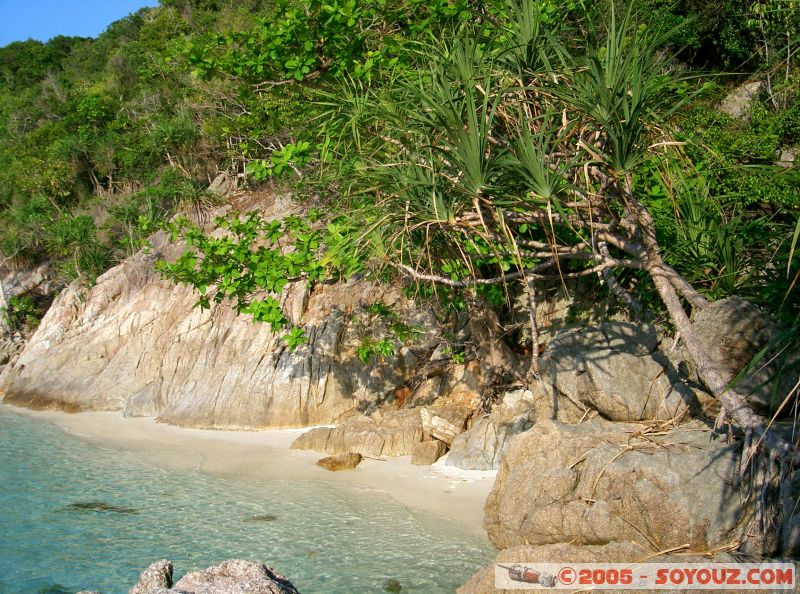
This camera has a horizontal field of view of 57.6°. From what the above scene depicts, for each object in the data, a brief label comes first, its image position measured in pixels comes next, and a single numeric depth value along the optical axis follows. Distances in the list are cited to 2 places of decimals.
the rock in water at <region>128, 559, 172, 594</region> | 4.37
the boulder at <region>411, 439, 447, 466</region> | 8.30
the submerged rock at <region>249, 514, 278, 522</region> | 6.91
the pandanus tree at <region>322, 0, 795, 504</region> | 5.08
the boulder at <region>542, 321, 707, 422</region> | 6.75
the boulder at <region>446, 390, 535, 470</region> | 7.89
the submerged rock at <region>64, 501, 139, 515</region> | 7.37
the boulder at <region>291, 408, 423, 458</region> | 8.76
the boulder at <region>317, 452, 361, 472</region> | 8.39
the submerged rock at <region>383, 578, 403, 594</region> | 5.34
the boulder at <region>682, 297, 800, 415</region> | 5.61
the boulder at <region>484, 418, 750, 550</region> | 5.14
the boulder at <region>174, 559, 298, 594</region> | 4.01
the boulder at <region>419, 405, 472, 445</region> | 8.73
